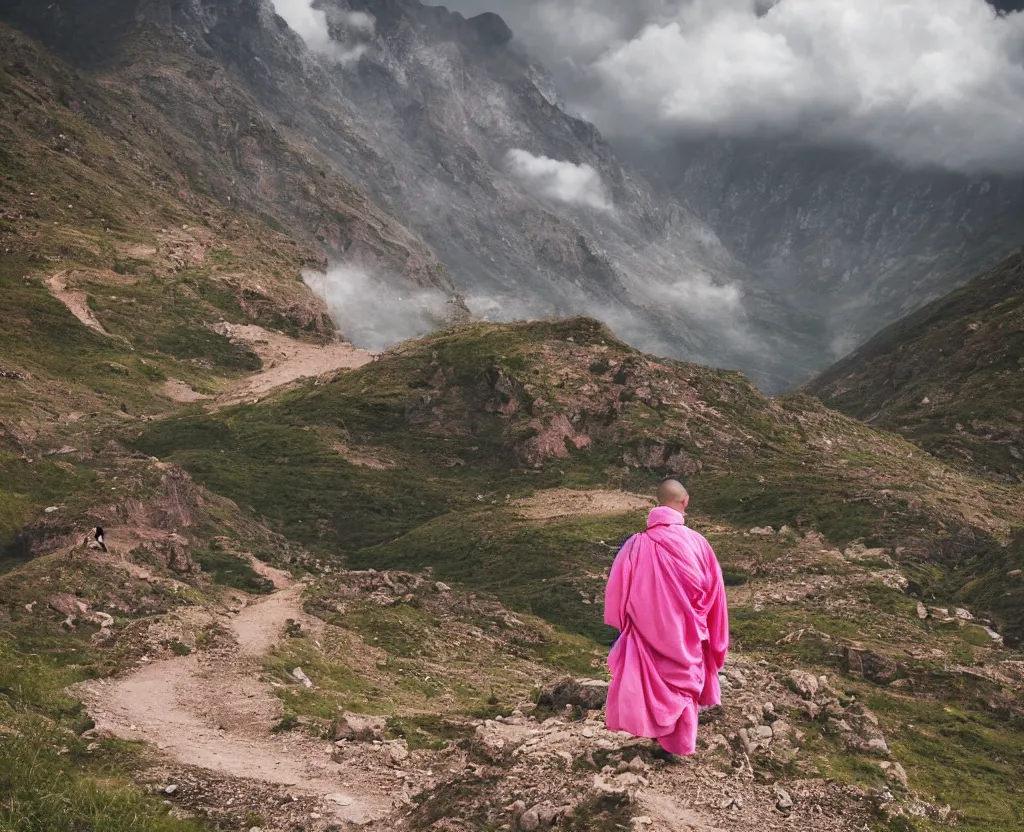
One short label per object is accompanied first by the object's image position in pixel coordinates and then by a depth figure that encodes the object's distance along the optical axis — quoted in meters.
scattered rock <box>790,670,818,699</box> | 22.55
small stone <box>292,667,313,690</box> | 27.00
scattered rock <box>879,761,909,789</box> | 18.05
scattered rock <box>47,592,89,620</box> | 29.39
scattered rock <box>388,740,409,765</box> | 19.12
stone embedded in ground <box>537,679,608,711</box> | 21.22
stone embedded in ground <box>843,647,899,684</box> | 28.62
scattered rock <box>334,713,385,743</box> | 20.28
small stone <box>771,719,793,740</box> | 18.84
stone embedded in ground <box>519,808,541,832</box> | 14.66
